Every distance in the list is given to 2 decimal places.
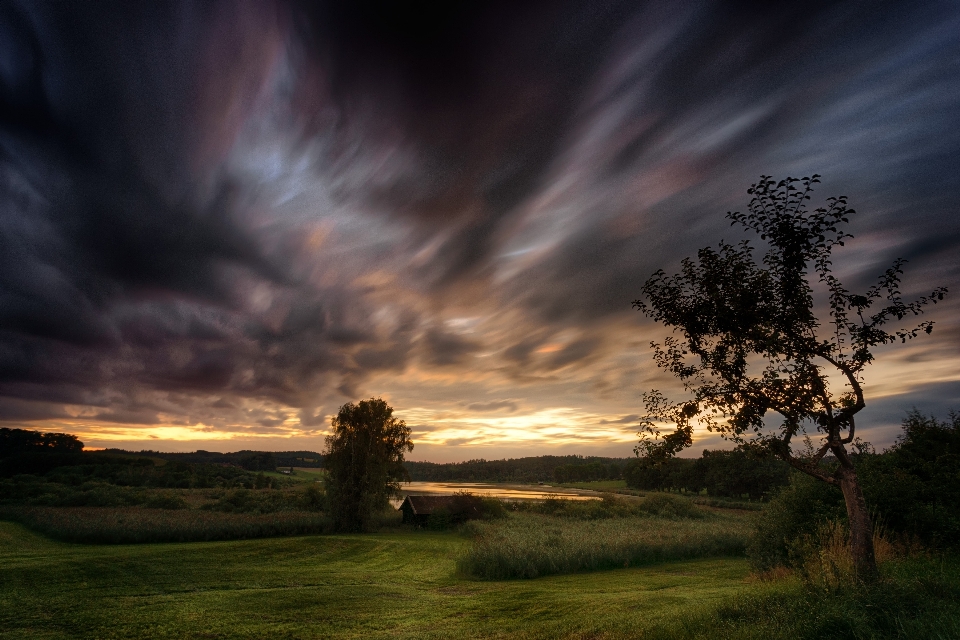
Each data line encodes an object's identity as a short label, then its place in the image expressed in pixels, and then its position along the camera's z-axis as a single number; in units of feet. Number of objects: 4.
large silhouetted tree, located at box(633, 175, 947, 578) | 34.88
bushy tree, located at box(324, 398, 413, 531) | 159.74
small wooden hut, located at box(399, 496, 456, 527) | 184.34
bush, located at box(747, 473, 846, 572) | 59.16
